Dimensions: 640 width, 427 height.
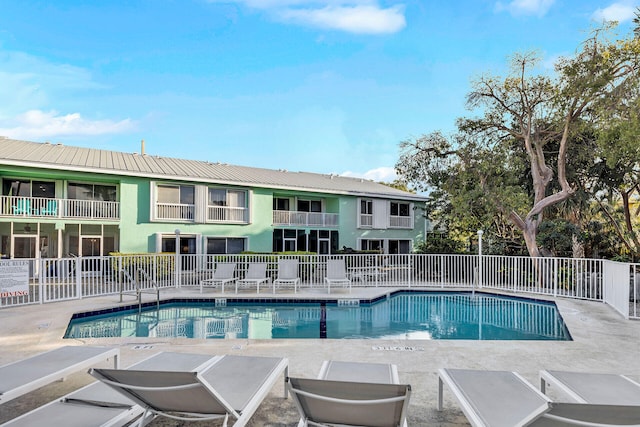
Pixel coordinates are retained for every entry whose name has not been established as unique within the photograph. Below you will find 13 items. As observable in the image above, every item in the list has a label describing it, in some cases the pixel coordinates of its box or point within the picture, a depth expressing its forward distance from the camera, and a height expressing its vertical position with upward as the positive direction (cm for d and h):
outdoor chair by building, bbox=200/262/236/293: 1320 -139
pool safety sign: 959 -109
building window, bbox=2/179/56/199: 1762 +180
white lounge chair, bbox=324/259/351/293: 1333 -139
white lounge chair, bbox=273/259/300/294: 1321 -135
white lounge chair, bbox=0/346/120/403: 343 -128
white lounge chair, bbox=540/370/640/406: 331 -134
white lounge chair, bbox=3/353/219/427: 315 -143
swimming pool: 878 -216
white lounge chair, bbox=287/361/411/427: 278 -116
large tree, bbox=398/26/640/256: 1266 +429
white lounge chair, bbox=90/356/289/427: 293 -126
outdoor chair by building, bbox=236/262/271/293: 1342 -135
